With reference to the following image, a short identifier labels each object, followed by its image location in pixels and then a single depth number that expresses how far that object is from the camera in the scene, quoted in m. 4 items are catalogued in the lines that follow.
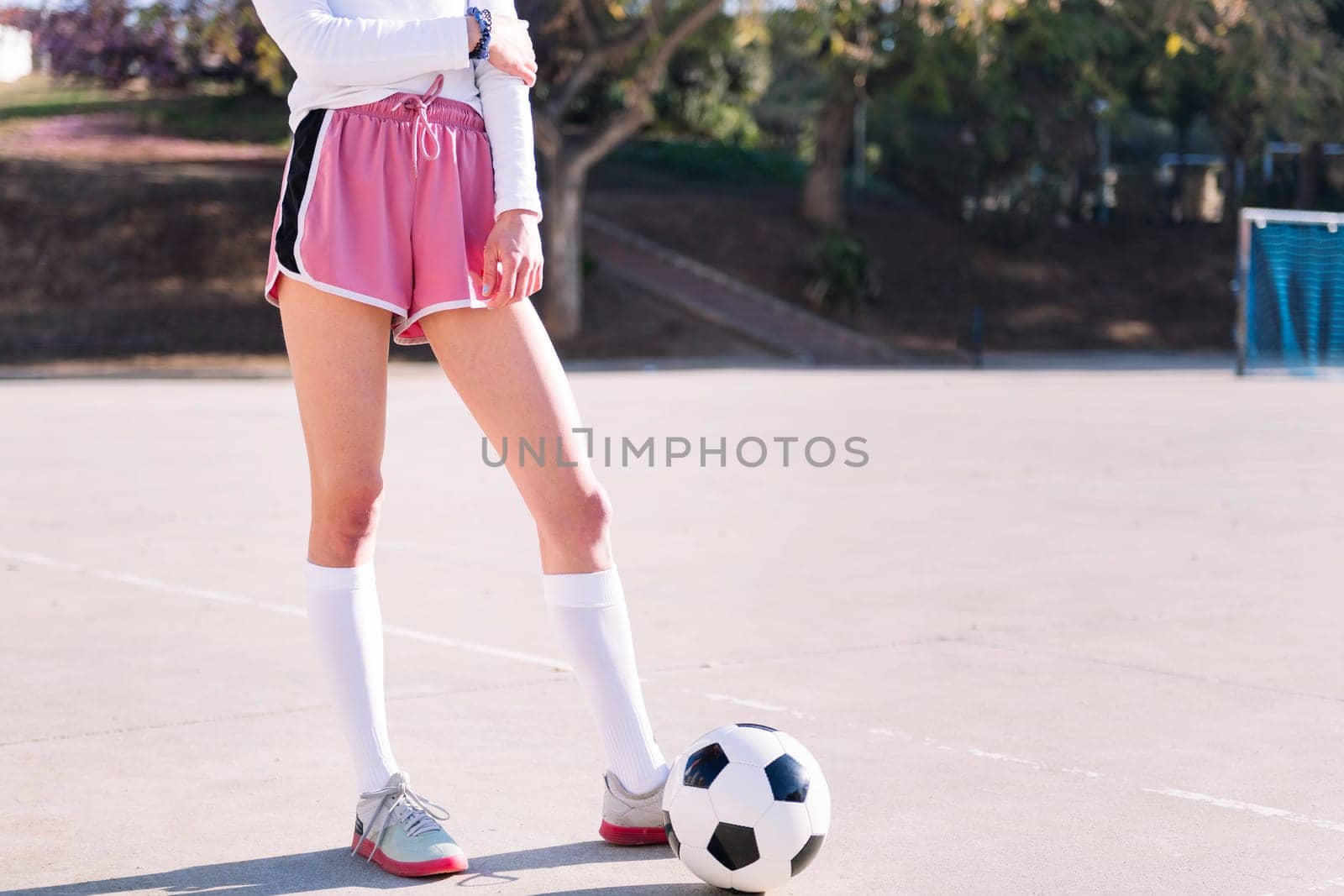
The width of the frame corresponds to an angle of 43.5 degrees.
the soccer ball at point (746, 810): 3.24
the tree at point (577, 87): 25.15
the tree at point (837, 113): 30.13
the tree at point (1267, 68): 20.77
